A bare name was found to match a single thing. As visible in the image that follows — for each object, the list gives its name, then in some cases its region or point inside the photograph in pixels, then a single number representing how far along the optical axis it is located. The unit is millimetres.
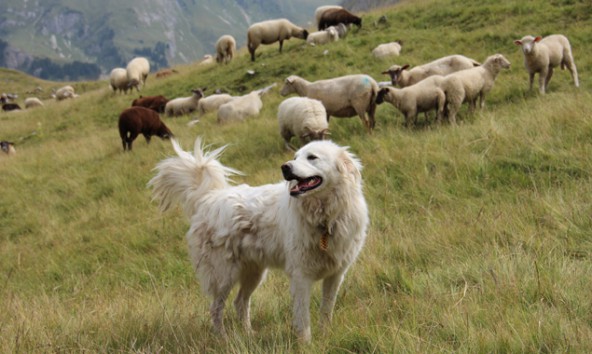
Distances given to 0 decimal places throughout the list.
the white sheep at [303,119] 9586
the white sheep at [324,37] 20156
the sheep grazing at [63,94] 37719
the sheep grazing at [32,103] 36891
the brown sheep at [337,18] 21328
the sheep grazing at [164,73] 28953
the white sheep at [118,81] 25984
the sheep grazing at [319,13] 23055
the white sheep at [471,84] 9680
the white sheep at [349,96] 10336
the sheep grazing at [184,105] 18625
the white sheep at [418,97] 9734
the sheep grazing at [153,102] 19688
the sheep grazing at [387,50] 15742
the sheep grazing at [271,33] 21328
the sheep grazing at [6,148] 17422
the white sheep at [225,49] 25047
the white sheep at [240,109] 14266
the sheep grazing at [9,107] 34278
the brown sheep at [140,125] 13734
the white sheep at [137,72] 25305
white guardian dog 3600
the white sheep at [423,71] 12008
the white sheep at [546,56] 10328
